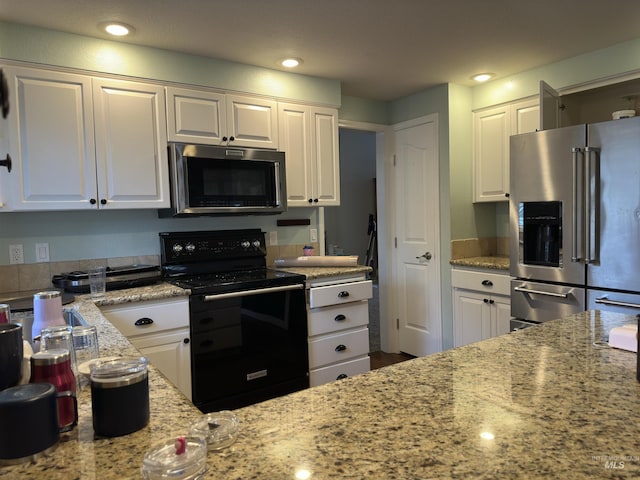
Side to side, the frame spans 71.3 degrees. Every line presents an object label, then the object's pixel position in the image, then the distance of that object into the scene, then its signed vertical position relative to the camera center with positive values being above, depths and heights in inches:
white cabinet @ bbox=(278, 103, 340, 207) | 125.0 +20.7
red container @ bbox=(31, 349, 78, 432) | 31.1 -10.4
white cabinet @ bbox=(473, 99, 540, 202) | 130.2 +24.5
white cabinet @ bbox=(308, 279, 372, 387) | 112.2 -27.6
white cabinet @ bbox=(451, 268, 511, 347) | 125.3 -25.0
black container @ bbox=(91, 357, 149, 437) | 30.5 -11.7
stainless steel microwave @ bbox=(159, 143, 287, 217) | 104.0 +11.6
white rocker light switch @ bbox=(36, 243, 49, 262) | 98.8 -4.3
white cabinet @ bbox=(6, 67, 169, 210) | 89.5 +19.0
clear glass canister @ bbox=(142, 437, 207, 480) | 25.4 -13.5
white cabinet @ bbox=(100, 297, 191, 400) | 87.7 -20.6
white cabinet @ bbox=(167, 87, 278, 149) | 106.6 +27.5
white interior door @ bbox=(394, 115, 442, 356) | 145.4 -5.1
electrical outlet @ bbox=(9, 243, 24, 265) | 96.1 -4.4
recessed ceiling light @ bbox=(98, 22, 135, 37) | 89.9 +41.6
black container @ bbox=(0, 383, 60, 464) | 26.6 -11.5
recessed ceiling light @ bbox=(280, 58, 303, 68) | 114.4 +42.5
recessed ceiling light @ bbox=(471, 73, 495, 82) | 131.2 +42.6
